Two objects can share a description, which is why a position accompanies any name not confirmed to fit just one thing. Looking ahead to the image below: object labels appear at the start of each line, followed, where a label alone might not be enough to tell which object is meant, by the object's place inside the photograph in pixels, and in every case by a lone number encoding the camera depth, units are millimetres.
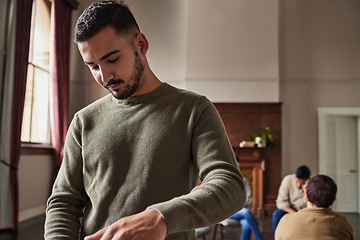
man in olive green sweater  956
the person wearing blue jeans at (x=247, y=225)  4758
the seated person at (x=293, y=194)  4691
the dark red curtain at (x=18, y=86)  5984
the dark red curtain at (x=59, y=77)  7863
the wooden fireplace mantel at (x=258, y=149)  8922
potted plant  8883
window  7098
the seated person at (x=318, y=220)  2641
